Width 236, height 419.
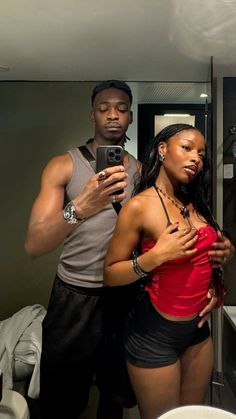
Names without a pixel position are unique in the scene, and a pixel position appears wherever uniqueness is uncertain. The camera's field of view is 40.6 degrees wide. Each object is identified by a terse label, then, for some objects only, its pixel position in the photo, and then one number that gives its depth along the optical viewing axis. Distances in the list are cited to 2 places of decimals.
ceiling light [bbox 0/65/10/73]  0.83
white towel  0.84
